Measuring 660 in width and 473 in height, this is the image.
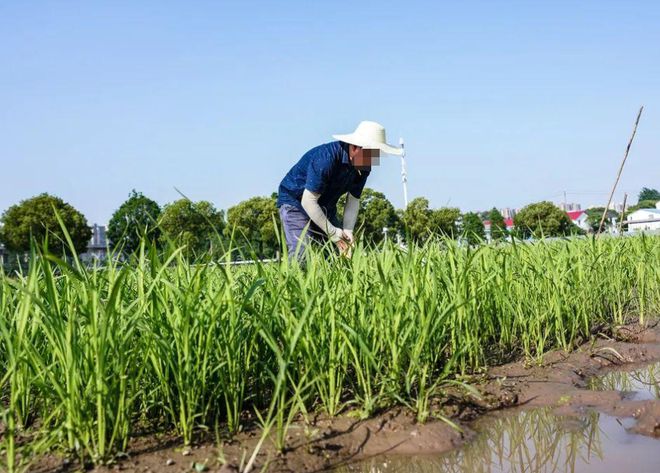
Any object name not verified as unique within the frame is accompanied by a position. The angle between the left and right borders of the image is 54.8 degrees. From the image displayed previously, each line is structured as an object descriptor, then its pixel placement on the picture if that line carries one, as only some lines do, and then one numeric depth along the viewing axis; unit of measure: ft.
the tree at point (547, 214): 152.76
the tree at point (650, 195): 380.06
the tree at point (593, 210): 253.85
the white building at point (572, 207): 505.09
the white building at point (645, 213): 261.48
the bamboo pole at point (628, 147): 14.96
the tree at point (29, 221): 107.96
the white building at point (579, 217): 320.09
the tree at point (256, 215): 118.33
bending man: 13.26
